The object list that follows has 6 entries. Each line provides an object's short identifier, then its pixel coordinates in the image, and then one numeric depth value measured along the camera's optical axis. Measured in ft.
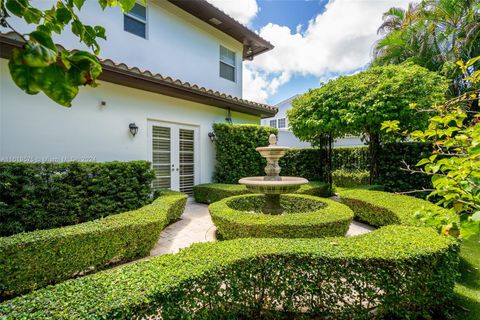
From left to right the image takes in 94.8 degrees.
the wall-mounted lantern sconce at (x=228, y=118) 34.12
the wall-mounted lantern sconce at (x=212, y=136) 31.84
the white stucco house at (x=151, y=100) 18.24
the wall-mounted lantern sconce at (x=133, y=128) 23.61
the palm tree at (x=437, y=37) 35.17
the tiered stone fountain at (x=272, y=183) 17.97
